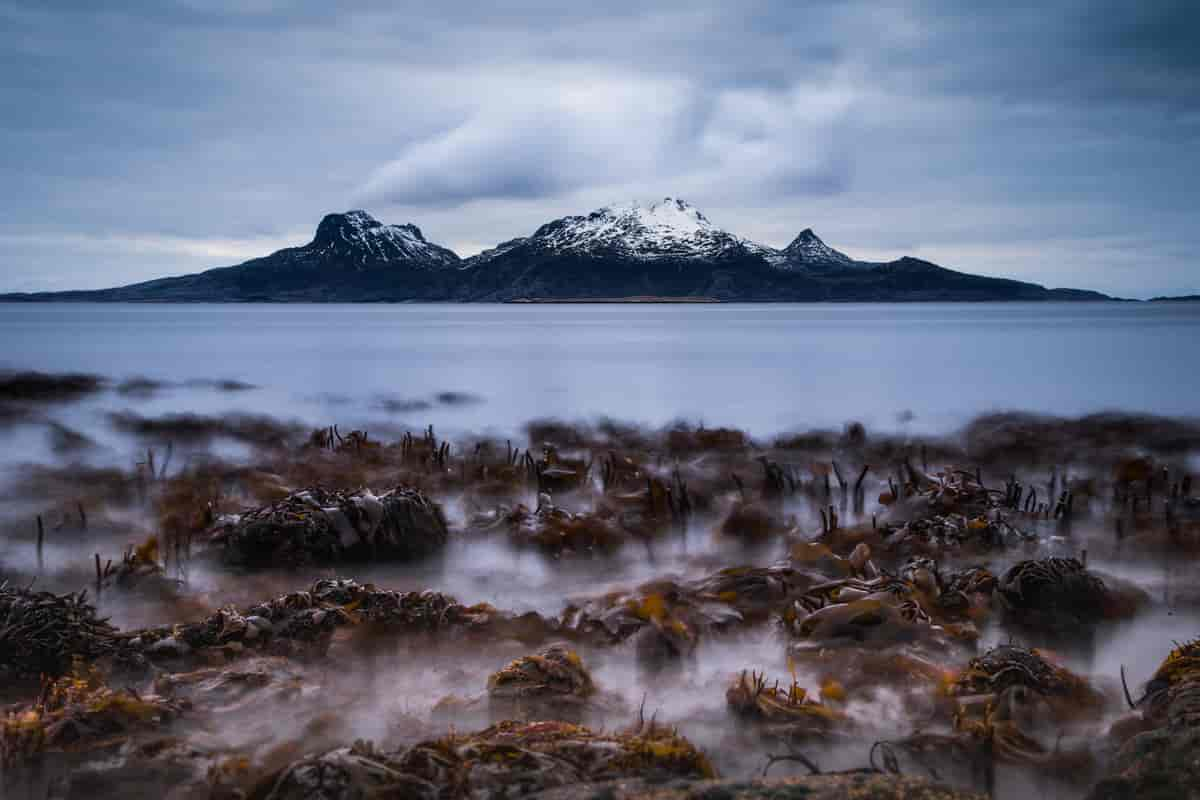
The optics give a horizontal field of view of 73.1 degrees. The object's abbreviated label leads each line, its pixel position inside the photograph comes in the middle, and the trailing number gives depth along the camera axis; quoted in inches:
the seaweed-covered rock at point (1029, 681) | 173.2
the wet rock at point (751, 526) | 323.6
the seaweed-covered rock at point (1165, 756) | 115.0
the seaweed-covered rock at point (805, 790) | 110.3
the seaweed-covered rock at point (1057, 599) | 225.9
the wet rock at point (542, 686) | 173.0
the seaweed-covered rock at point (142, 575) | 249.3
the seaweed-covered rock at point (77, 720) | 145.0
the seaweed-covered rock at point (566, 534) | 302.5
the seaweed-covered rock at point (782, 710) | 164.1
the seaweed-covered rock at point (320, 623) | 197.0
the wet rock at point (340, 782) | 126.3
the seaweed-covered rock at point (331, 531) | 275.7
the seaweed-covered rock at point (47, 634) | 179.8
